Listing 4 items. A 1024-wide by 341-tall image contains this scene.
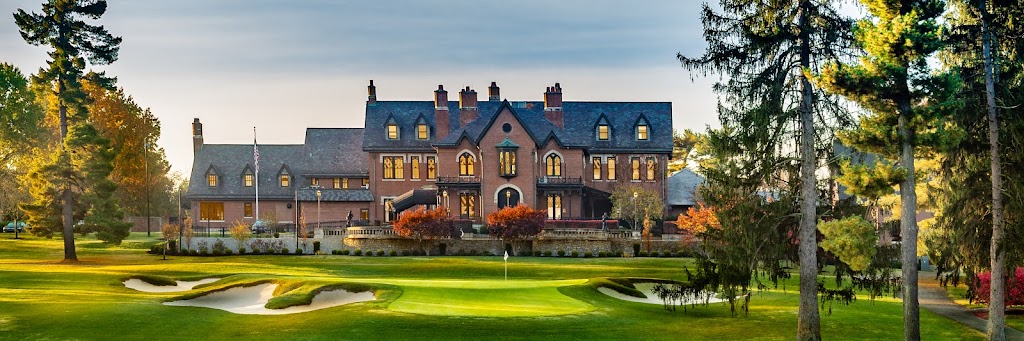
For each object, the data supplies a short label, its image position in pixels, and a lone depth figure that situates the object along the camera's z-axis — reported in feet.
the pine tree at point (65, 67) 203.62
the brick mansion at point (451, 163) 261.03
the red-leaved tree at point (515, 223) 223.92
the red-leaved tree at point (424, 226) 223.51
